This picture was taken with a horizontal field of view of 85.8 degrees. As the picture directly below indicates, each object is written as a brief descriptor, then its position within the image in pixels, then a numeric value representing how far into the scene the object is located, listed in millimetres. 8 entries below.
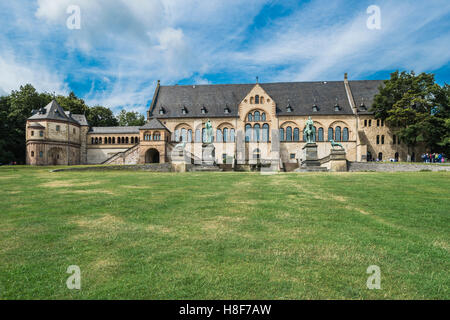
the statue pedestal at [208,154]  29816
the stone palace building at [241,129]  45031
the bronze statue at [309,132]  31031
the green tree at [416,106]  37781
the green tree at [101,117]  67188
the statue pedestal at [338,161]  30078
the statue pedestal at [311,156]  29688
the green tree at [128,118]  83000
